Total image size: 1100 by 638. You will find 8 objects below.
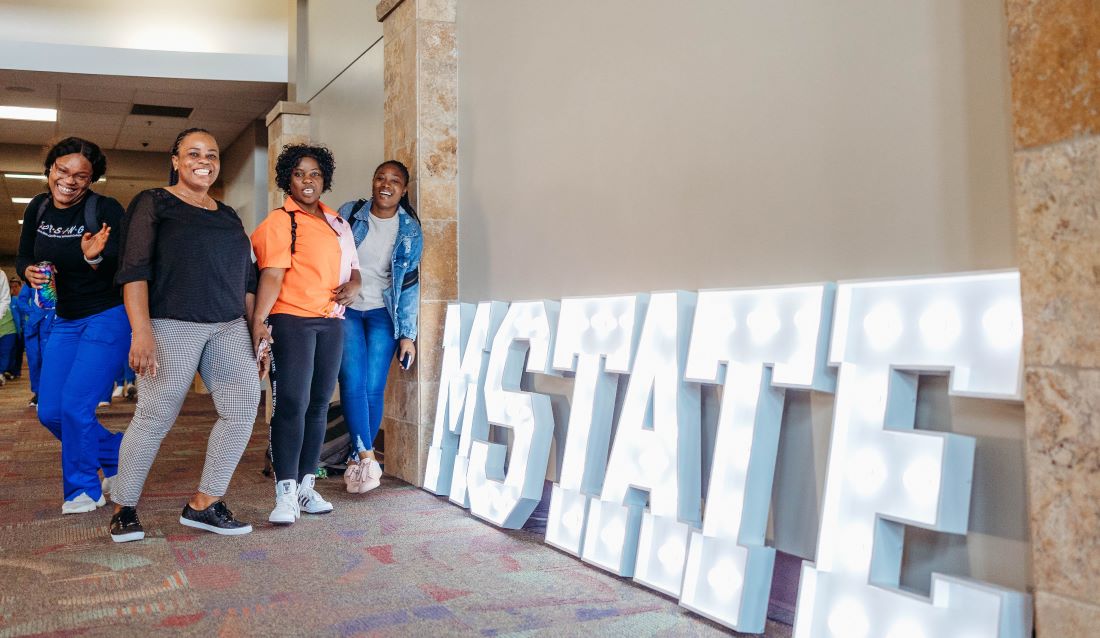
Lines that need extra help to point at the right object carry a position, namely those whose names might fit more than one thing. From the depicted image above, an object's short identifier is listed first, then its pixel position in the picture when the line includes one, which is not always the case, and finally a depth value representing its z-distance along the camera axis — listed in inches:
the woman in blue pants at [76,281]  141.9
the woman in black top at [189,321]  125.7
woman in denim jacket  167.3
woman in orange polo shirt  139.5
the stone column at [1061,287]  61.7
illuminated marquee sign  75.6
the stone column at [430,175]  176.7
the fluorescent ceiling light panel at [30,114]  393.1
